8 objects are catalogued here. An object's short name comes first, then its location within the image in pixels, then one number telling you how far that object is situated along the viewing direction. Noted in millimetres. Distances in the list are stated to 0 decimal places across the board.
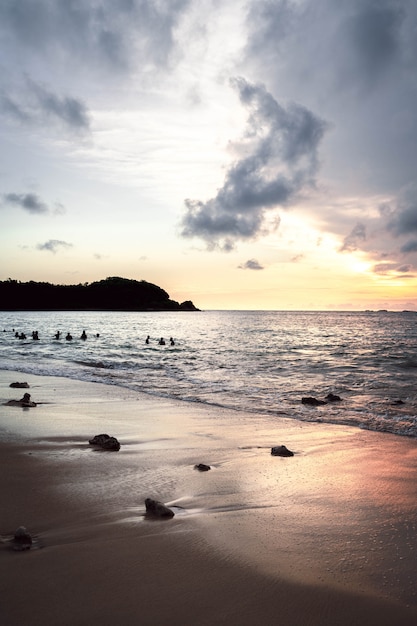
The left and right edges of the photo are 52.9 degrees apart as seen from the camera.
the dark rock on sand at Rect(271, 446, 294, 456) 6555
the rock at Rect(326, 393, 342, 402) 12696
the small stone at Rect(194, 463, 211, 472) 5689
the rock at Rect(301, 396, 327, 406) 12057
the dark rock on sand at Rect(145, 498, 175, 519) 4109
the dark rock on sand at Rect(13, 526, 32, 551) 3352
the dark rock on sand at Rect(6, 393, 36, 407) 9625
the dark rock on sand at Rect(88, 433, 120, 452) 6531
